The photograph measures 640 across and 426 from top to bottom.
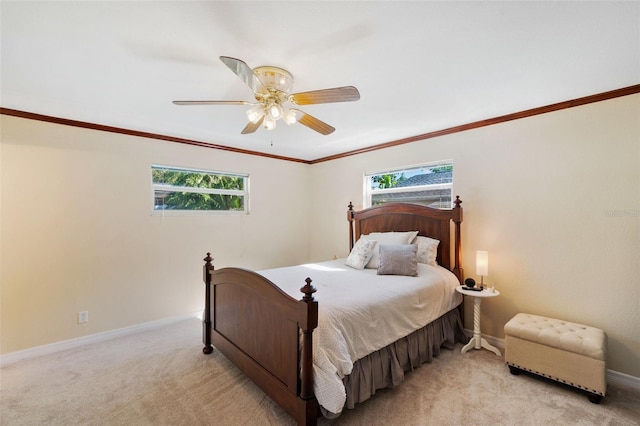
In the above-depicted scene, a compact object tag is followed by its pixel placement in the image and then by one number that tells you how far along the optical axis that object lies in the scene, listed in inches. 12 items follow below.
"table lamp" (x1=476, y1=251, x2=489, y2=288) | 110.3
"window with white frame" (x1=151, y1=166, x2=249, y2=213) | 143.3
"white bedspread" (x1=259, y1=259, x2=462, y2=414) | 67.8
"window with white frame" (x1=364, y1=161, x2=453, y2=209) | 138.2
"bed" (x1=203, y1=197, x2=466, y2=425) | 67.9
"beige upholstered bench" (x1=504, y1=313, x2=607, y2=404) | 80.7
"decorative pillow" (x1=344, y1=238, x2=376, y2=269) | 129.4
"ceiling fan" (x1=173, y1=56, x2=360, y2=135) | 70.7
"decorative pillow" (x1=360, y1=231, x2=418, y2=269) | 129.1
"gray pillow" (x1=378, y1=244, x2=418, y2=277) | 113.3
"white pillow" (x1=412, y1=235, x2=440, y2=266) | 126.9
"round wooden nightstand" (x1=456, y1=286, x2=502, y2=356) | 109.9
